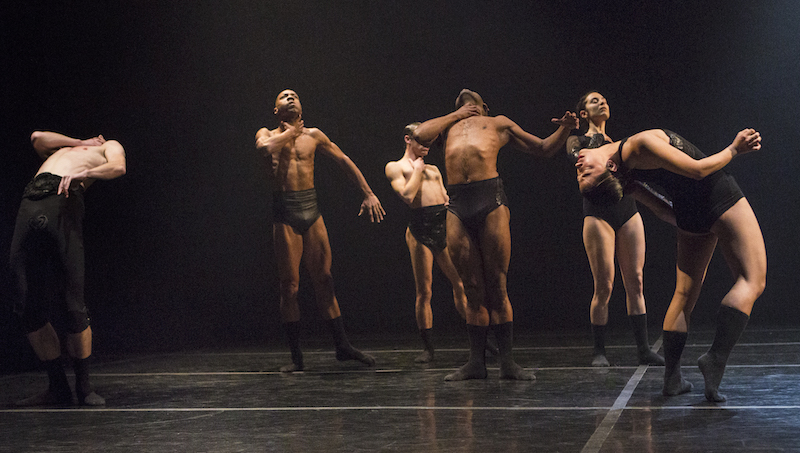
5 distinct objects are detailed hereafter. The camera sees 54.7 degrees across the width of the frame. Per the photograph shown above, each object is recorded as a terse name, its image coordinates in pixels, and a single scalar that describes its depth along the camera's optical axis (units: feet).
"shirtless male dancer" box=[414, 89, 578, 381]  13.50
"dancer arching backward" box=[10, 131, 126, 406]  13.08
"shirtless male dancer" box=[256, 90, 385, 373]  16.61
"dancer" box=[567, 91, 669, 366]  14.99
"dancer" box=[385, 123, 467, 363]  17.11
